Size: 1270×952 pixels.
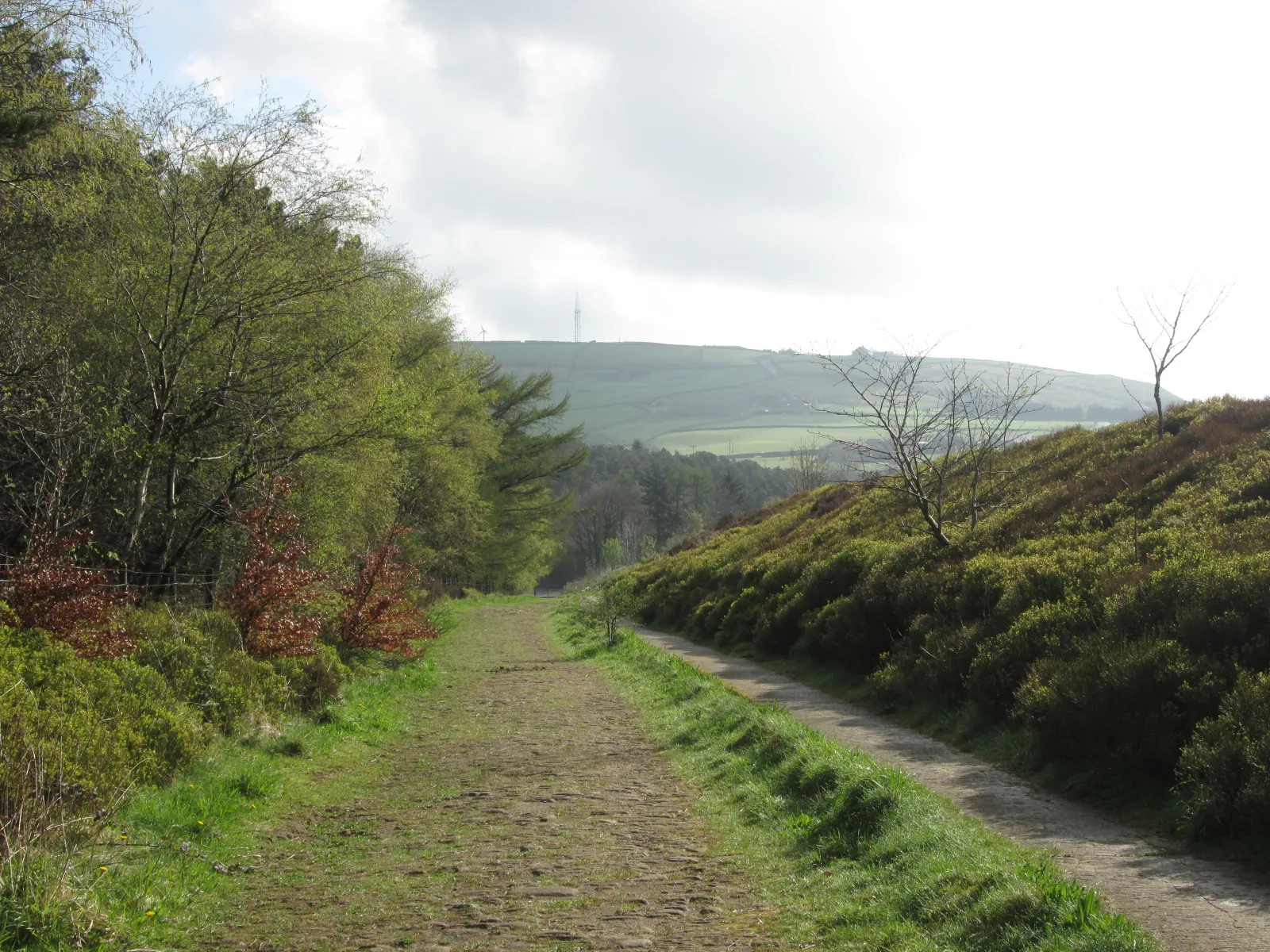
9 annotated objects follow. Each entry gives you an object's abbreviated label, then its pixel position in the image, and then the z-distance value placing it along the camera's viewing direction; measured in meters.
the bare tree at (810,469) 60.48
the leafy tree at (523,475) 48.22
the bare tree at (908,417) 17.44
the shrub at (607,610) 23.26
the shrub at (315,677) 12.39
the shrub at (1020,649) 10.85
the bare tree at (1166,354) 19.12
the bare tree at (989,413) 18.23
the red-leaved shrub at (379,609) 16.31
